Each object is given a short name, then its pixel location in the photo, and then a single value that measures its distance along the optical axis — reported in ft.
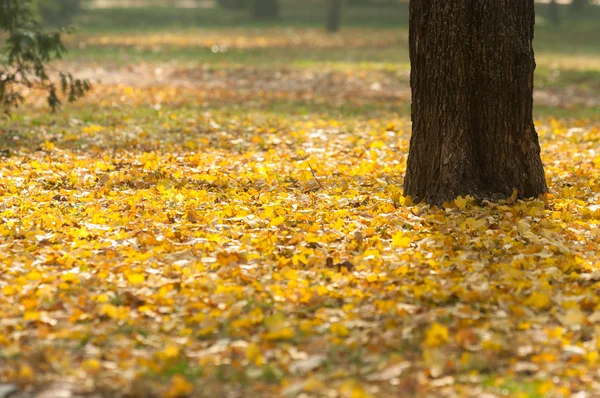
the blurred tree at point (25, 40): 65.16
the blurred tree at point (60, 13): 232.94
